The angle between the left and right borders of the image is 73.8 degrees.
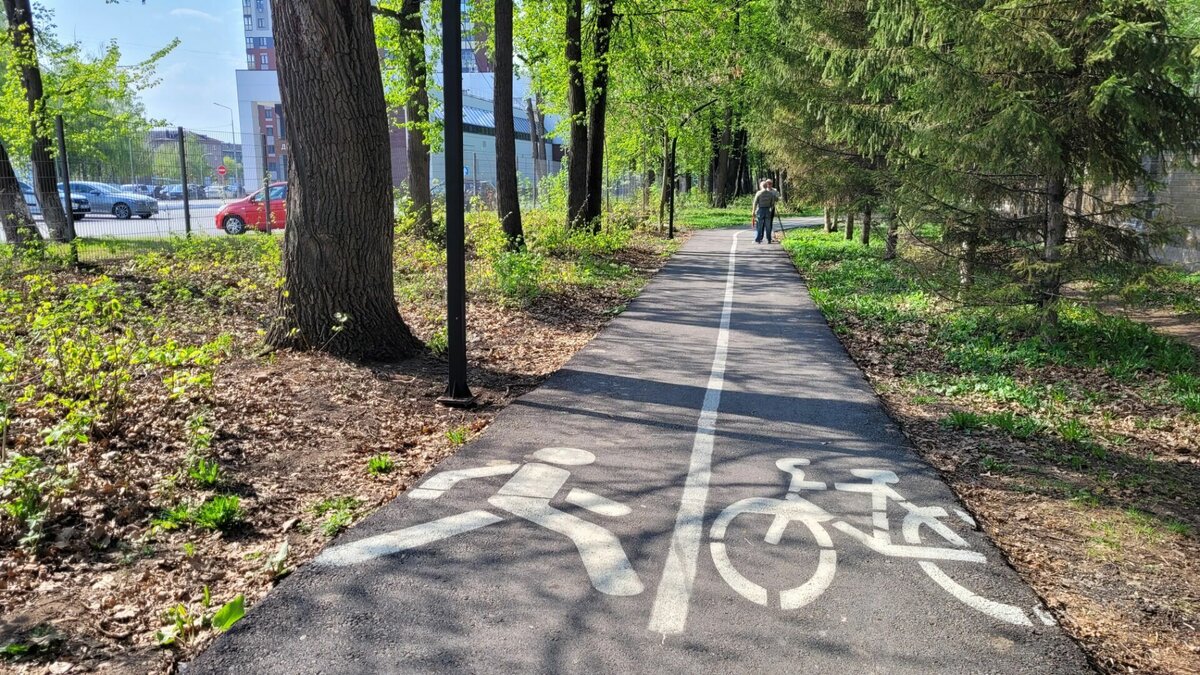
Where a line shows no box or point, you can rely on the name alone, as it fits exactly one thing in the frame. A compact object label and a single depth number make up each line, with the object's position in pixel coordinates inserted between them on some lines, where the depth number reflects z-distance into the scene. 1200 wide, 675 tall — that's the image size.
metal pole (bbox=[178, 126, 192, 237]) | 16.44
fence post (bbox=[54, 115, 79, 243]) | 12.84
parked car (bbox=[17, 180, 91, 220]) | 15.23
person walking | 26.22
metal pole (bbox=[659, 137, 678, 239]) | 28.87
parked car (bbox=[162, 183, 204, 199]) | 16.75
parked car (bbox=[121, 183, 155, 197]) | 16.58
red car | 23.48
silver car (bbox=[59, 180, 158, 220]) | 16.31
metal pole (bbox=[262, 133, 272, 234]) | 18.86
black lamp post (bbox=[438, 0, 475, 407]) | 6.70
